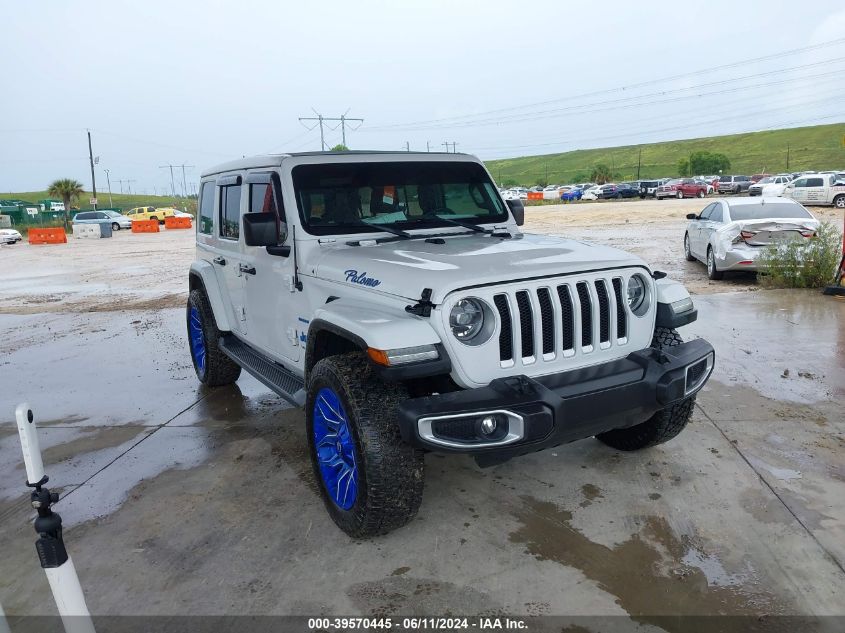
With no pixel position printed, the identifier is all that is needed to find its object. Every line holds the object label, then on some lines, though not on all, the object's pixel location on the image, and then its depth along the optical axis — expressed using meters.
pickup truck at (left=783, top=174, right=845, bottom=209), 27.14
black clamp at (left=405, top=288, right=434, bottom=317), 3.03
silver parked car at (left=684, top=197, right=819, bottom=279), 10.28
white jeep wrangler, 2.93
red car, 47.31
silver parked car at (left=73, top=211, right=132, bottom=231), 36.75
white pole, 2.20
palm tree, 52.32
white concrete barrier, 32.81
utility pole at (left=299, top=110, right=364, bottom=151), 60.91
